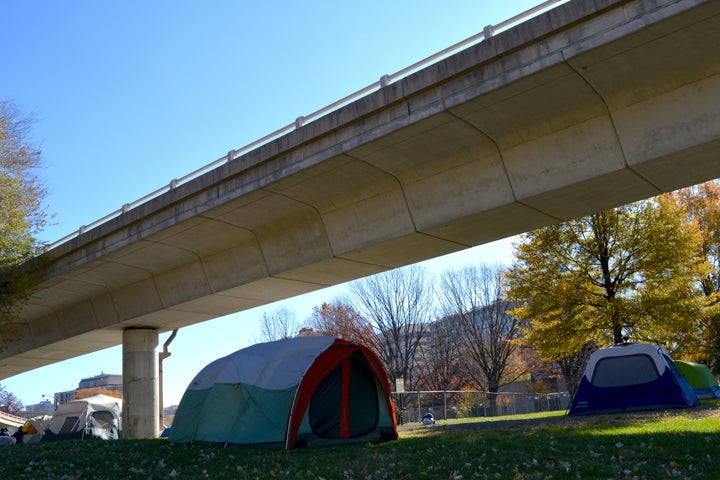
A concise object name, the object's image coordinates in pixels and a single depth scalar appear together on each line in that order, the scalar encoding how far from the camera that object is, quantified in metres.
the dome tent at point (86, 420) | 25.41
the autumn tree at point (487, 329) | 42.22
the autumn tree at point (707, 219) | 31.83
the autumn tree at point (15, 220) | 18.78
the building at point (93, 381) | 152.19
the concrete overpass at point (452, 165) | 9.70
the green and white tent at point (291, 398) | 12.08
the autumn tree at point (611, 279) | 22.95
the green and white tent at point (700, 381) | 20.00
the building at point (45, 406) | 193.40
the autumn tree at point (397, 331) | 41.91
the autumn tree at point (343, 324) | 44.22
